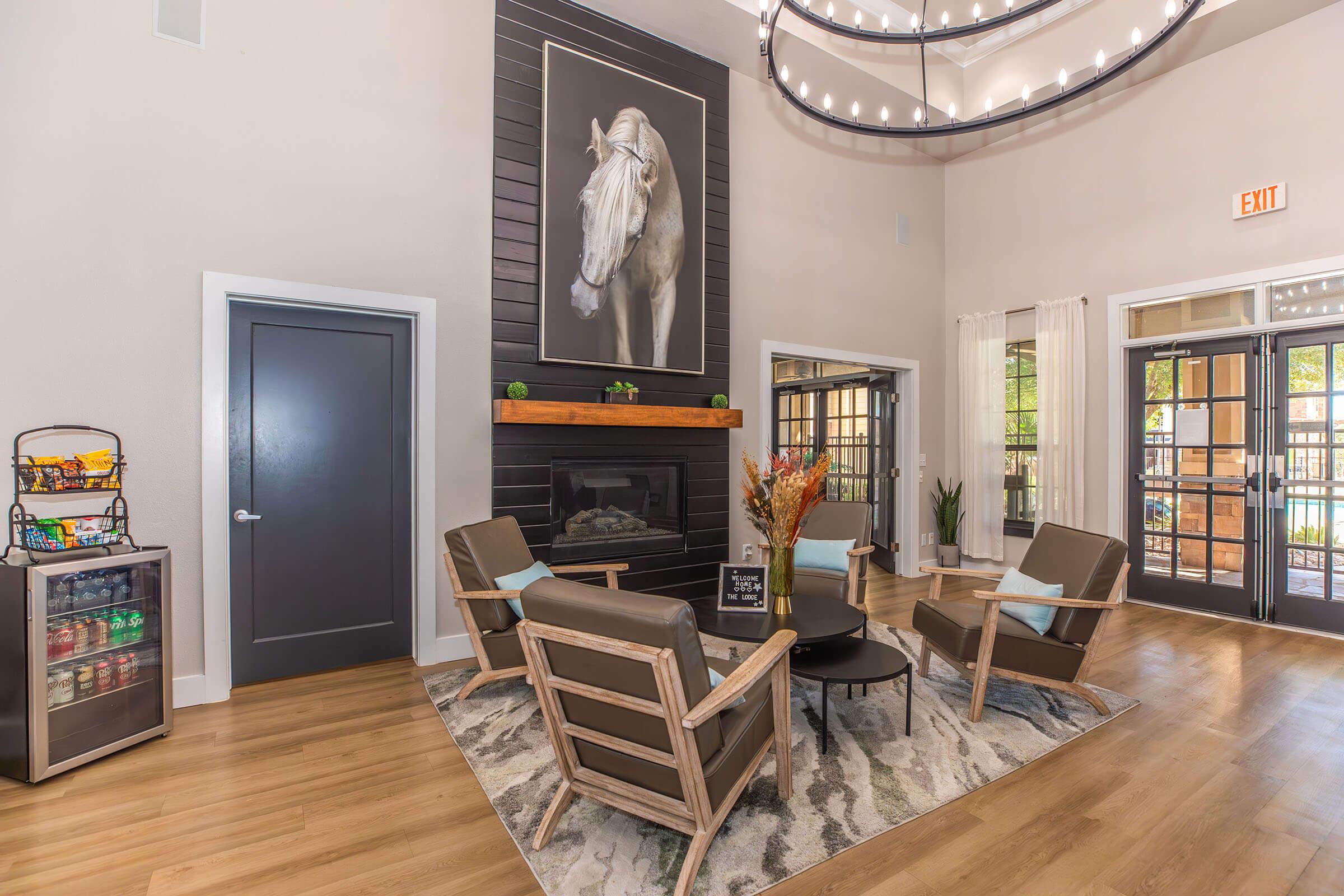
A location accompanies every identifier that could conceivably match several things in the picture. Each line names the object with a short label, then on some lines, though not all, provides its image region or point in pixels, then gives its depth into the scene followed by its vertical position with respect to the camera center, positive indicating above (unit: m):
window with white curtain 6.11 +0.10
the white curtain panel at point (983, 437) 6.19 +0.13
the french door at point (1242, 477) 4.43 -0.20
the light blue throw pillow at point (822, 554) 4.17 -0.71
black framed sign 3.19 -0.71
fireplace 4.33 -0.43
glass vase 3.17 -0.64
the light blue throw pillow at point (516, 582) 3.25 -0.70
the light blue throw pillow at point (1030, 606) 3.10 -0.78
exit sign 4.59 +1.84
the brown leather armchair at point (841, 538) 4.06 -0.63
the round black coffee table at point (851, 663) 2.65 -0.95
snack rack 2.64 -0.24
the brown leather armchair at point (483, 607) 3.21 -0.82
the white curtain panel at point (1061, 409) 5.64 +0.37
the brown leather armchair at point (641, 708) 1.74 -0.76
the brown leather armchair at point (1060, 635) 3.01 -0.90
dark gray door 3.42 -0.24
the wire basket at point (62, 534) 2.63 -0.38
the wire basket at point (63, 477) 2.66 -0.13
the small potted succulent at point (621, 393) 4.36 +0.38
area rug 2.01 -1.31
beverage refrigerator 2.45 -0.88
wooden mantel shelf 3.94 +0.22
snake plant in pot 6.32 -0.76
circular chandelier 2.98 +2.06
